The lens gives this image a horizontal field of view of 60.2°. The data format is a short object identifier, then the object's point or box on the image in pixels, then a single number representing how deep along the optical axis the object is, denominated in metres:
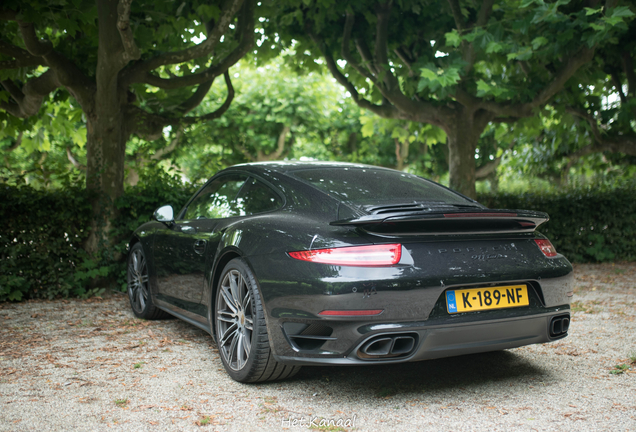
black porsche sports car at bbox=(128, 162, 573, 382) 2.79
